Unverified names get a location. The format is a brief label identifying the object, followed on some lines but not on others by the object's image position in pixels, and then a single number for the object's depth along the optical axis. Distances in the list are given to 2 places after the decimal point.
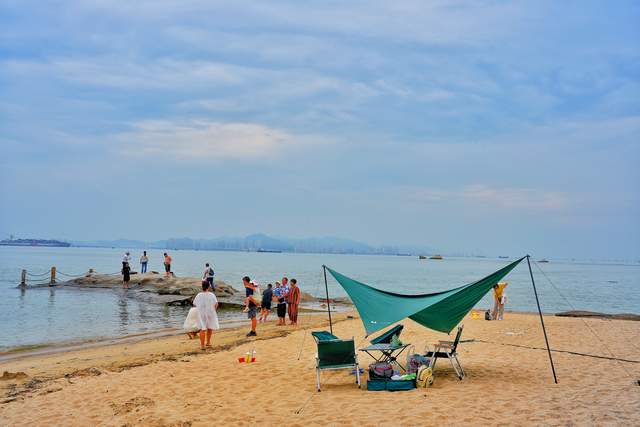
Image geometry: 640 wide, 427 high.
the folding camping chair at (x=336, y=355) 7.97
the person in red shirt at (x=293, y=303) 17.05
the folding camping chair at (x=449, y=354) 8.27
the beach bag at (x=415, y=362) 8.31
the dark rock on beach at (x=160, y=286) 27.98
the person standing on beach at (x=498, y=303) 17.39
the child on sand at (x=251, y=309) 14.54
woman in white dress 11.61
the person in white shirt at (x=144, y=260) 33.97
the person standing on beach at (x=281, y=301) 17.19
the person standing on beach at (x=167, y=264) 31.68
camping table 8.18
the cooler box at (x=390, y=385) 7.66
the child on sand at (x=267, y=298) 16.70
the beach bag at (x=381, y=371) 8.08
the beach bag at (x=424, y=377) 7.74
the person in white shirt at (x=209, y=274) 23.25
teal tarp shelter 8.60
